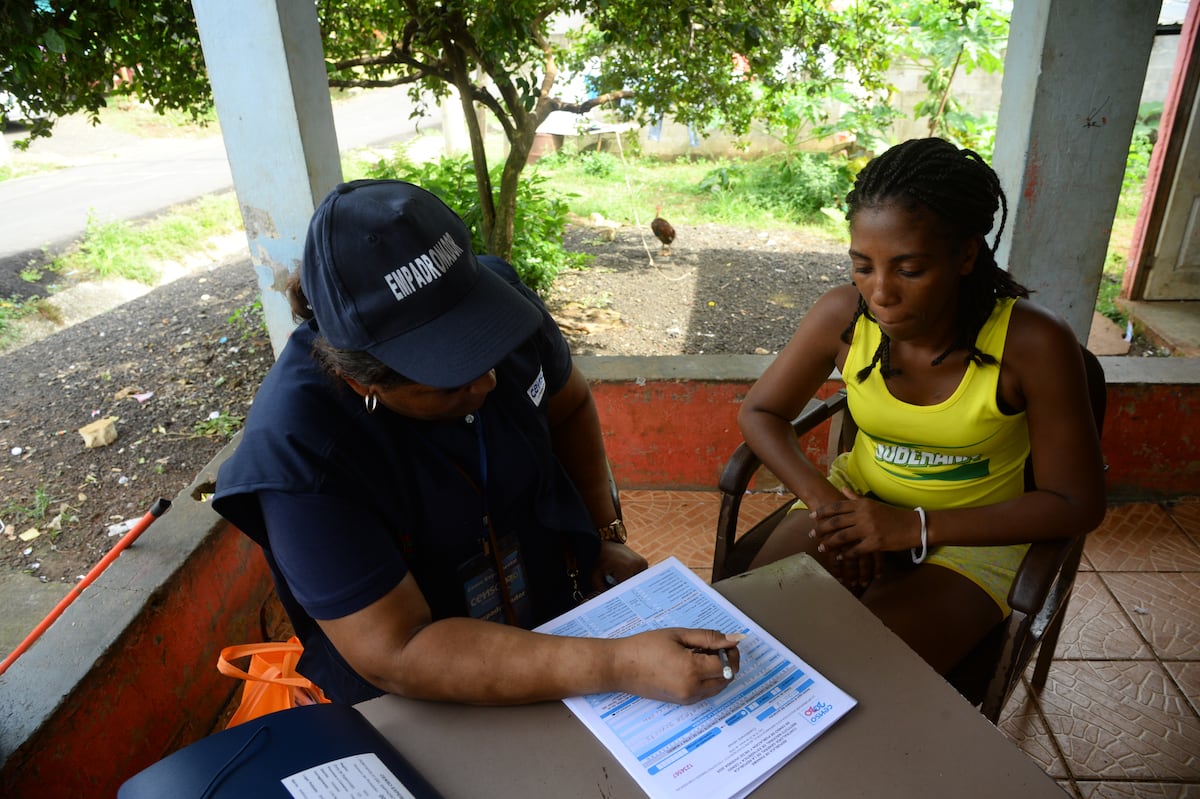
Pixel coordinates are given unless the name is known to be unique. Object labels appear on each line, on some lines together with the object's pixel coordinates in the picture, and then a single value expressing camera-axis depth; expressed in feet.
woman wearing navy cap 3.78
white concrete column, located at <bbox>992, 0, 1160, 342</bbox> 8.12
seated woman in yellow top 5.15
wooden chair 5.06
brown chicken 22.35
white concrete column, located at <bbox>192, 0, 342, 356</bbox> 8.12
